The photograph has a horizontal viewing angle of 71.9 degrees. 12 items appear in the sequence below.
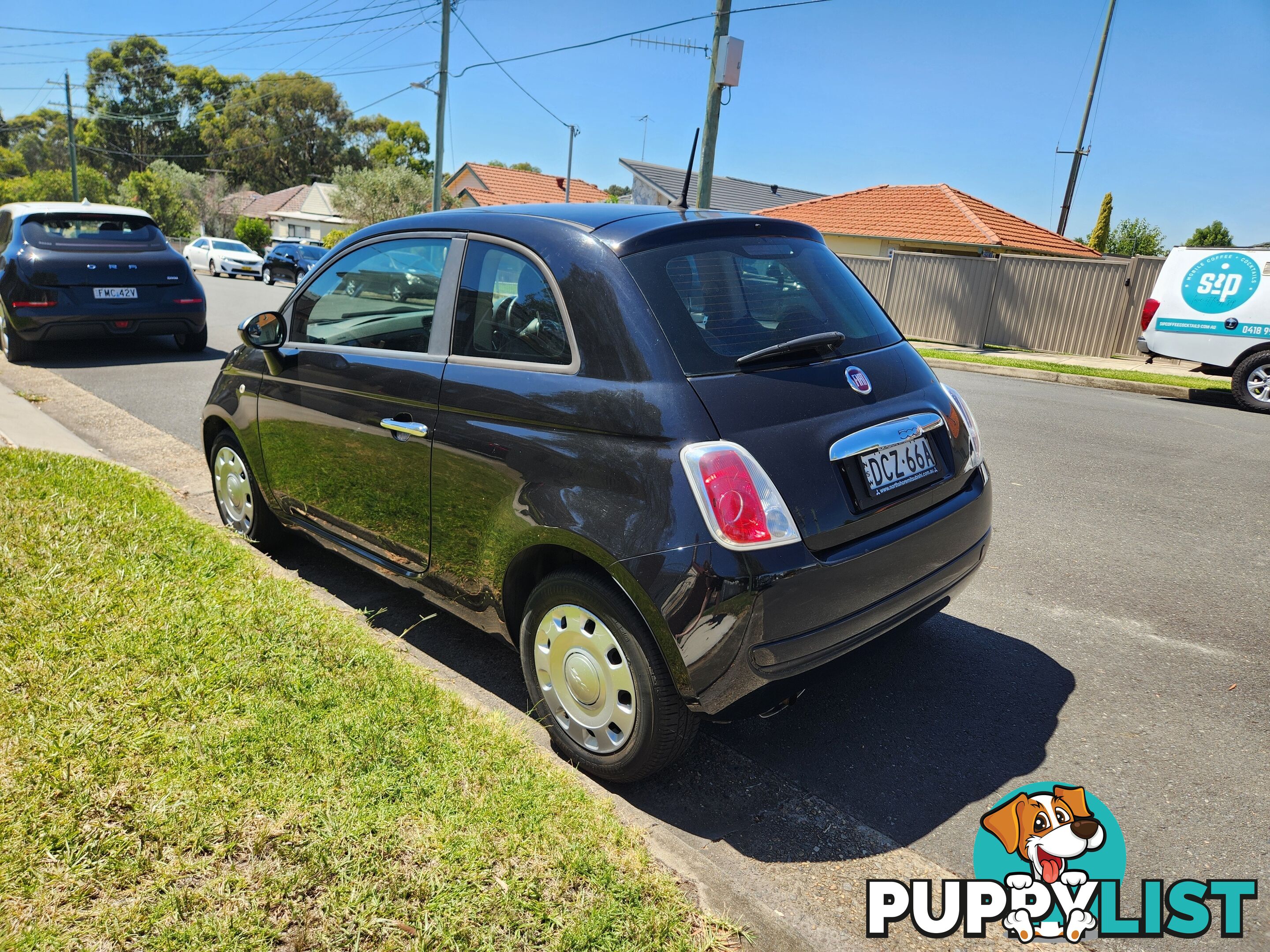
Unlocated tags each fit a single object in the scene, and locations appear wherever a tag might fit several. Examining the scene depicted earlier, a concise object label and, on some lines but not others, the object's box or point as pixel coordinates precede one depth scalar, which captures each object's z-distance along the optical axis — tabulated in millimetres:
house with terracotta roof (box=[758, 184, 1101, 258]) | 26375
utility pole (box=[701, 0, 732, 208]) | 13797
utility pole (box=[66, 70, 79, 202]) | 52678
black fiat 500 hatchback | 2455
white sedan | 32031
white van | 11188
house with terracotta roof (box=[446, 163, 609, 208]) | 51125
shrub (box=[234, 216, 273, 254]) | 55938
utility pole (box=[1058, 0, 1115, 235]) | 26281
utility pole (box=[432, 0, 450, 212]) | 25375
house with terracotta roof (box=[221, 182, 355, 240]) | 68331
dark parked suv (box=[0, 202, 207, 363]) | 9523
